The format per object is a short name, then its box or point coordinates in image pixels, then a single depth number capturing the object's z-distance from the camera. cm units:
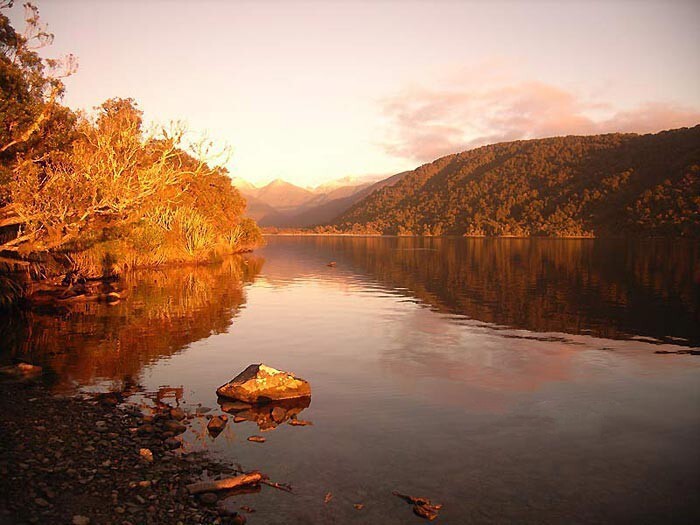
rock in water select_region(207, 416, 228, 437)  1545
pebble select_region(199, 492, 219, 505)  1099
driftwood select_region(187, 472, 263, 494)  1146
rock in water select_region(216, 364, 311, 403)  1839
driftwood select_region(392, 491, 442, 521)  1118
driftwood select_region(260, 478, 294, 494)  1216
